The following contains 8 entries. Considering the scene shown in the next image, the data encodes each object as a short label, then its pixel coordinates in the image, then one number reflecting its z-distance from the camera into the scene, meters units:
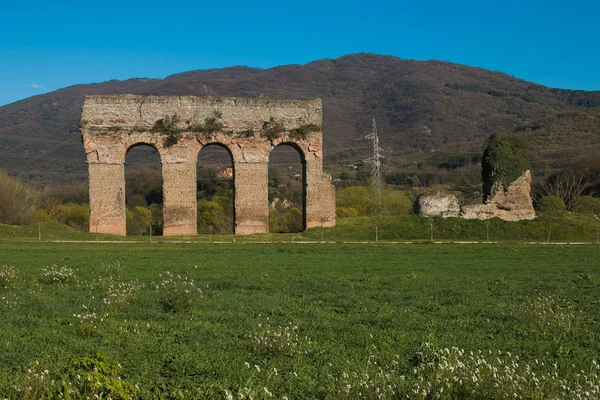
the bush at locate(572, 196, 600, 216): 38.18
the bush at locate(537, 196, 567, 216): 40.78
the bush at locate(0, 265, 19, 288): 11.97
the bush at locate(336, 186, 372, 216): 48.84
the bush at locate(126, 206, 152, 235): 44.72
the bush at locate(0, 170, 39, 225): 40.59
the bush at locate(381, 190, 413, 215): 46.78
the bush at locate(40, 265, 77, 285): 12.50
